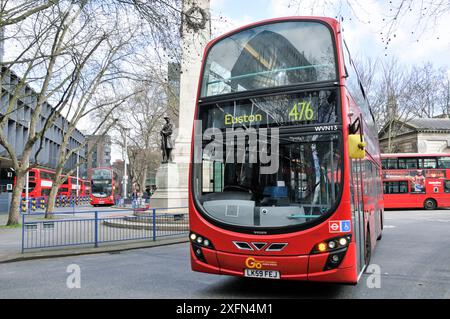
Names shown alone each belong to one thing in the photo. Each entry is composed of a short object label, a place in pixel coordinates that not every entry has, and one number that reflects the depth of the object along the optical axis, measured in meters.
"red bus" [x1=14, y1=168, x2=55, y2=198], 36.19
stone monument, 18.38
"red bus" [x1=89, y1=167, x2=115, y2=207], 40.56
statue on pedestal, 19.64
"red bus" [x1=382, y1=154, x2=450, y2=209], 27.69
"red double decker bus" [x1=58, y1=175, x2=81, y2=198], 43.89
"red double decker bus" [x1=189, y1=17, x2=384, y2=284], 5.25
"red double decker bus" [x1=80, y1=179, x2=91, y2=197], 54.22
